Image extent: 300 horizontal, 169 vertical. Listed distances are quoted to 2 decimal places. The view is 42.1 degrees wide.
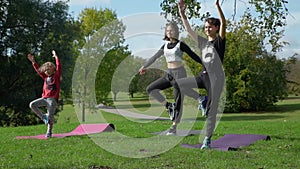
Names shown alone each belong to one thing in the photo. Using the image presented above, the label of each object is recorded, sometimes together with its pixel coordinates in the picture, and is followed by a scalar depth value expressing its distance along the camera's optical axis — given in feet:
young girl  25.95
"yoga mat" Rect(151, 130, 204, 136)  26.43
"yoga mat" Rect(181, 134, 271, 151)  20.79
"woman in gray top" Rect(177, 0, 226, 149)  19.30
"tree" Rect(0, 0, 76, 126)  72.95
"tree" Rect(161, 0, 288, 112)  79.87
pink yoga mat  26.35
